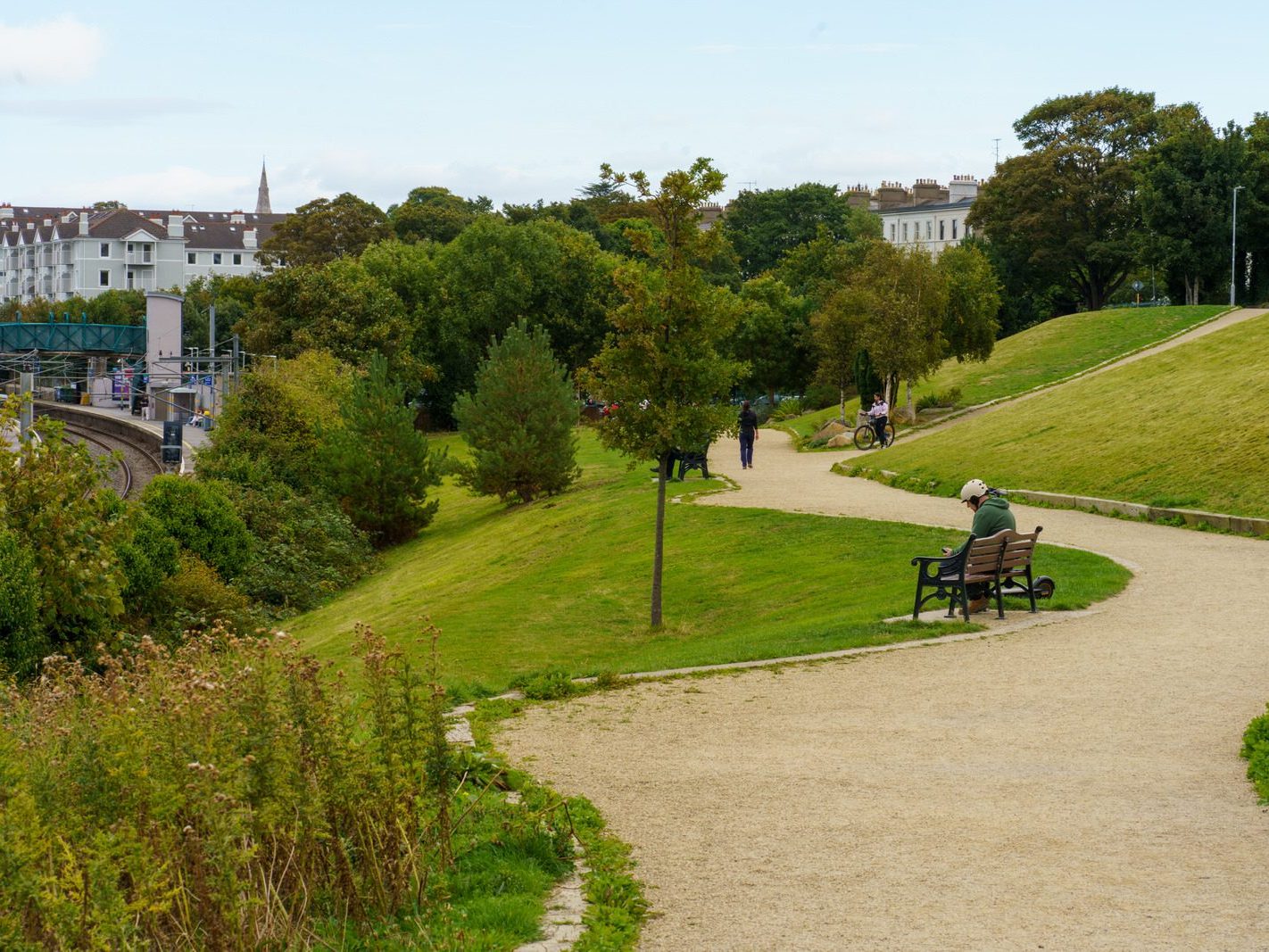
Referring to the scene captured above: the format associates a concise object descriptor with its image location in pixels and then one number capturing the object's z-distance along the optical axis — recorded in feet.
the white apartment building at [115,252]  482.69
